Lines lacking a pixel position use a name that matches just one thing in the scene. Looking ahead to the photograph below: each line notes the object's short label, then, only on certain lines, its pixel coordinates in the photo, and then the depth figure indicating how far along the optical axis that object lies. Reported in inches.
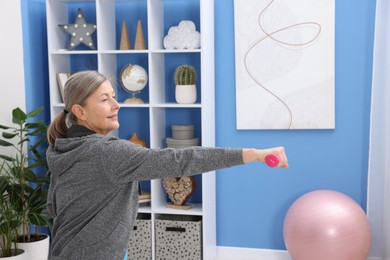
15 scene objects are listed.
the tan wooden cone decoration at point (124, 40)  139.9
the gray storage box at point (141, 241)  136.3
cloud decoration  133.3
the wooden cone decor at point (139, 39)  138.6
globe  138.1
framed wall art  133.7
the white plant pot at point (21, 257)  118.8
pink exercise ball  116.2
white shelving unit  133.2
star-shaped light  140.2
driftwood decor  135.7
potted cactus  134.4
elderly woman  57.0
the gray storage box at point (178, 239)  132.8
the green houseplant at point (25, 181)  123.6
